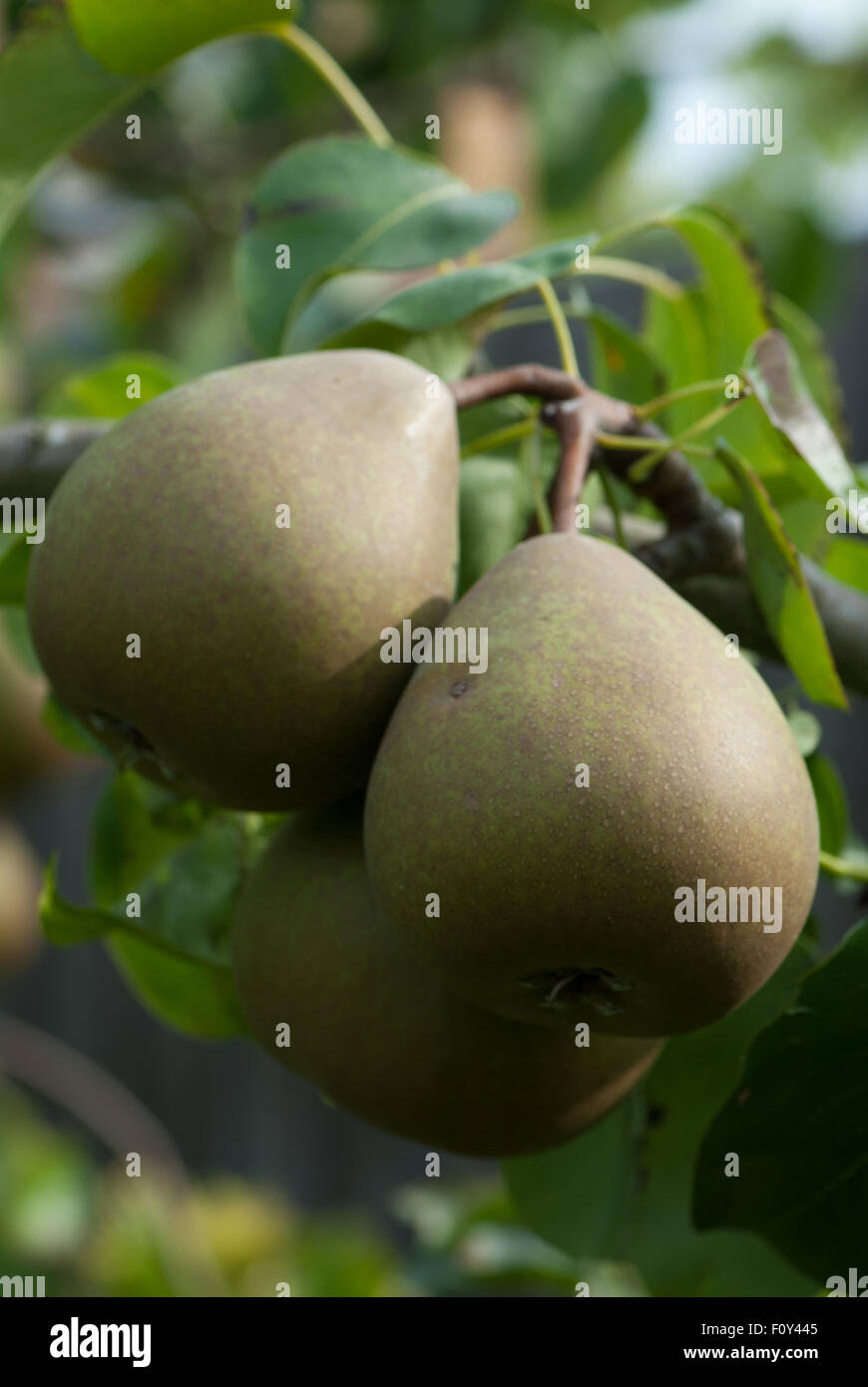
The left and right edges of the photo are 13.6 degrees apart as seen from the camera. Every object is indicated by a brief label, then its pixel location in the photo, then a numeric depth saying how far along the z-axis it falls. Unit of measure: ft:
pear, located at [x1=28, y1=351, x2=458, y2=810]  1.93
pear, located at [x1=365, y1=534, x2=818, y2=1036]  1.86
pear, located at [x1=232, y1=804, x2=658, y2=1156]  2.01
